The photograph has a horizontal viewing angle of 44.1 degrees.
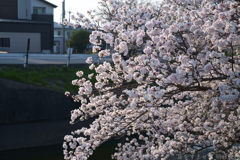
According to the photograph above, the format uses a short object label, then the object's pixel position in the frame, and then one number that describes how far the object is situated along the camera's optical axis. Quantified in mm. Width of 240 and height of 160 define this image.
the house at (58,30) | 56594
